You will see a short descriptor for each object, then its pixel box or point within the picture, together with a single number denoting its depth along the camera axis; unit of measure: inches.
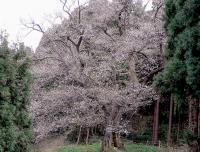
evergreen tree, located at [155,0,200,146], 426.9
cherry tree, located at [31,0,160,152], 739.4
